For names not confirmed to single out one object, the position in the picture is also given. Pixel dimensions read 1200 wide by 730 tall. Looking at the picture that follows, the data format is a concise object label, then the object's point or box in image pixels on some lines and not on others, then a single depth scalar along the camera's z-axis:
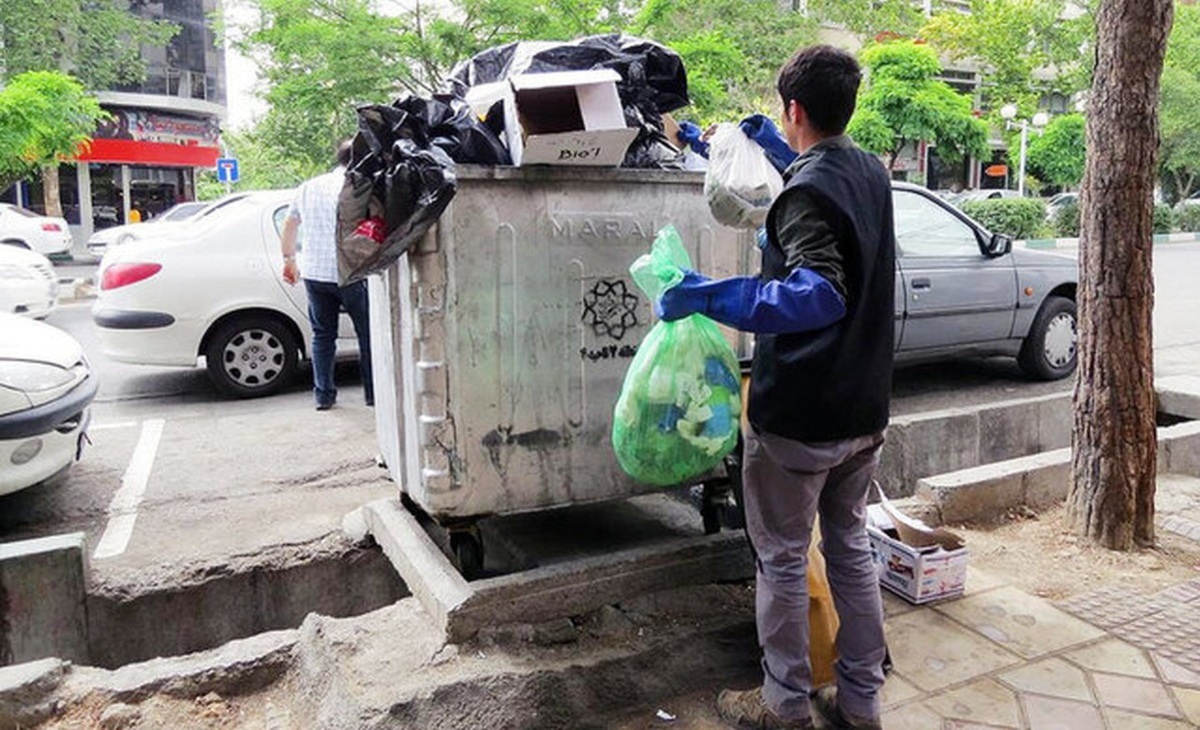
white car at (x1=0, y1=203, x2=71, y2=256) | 16.55
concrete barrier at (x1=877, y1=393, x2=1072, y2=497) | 5.04
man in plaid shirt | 6.01
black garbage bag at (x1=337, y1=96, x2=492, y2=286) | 2.67
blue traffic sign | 20.50
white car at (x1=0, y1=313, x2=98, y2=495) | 4.06
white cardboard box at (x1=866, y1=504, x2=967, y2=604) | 3.35
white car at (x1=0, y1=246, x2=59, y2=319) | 8.98
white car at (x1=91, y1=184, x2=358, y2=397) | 6.65
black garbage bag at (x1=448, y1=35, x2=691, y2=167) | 3.14
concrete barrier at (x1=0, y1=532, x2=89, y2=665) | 3.33
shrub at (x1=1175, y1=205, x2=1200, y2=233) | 31.13
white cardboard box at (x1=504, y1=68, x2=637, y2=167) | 2.82
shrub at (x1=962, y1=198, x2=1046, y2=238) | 22.33
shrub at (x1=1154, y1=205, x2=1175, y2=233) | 28.48
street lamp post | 28.14
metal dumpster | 2.89
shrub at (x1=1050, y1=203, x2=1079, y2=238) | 24.92
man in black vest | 2.30
